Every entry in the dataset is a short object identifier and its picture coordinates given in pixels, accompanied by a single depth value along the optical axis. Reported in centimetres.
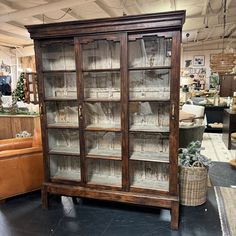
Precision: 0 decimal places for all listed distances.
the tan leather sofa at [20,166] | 288
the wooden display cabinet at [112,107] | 230
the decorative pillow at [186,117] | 486
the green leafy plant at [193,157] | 282
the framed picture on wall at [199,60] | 1083
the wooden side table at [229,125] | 498
